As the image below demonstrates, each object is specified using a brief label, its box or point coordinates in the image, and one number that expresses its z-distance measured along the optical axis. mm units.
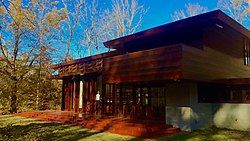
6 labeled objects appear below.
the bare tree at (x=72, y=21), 23099
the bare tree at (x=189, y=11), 23142
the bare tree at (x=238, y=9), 20458
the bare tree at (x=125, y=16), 22760
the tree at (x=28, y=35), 17393
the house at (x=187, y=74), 7838
